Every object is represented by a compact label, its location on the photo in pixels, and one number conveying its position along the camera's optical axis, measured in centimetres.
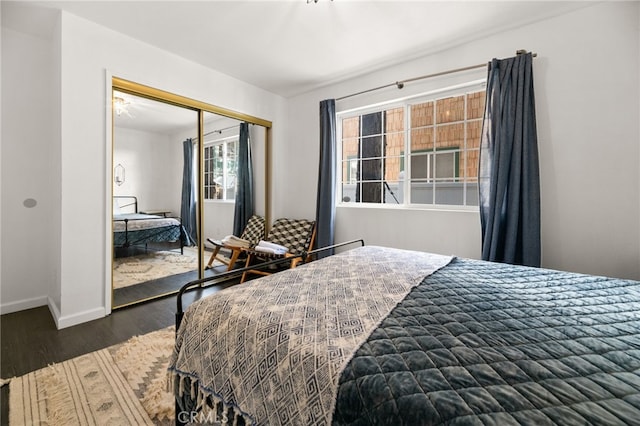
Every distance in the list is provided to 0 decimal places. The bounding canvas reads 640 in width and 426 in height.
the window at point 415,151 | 288
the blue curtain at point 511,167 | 231
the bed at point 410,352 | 66
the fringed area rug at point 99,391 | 138
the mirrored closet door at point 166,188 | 273
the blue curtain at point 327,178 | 358
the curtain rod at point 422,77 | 239
